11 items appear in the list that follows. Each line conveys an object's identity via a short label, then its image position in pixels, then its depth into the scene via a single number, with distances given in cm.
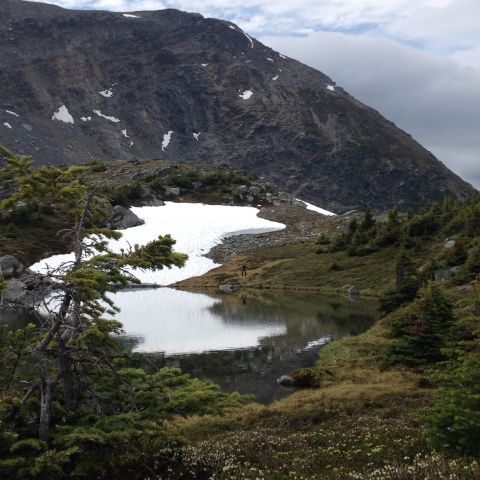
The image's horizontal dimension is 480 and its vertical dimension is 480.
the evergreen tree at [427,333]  2569
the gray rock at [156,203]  11594
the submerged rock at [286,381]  2645
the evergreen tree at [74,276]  1102
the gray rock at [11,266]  6962
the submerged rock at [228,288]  7062
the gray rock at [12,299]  1089
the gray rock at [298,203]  13096
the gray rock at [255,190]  13025
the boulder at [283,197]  13154
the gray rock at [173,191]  12484
